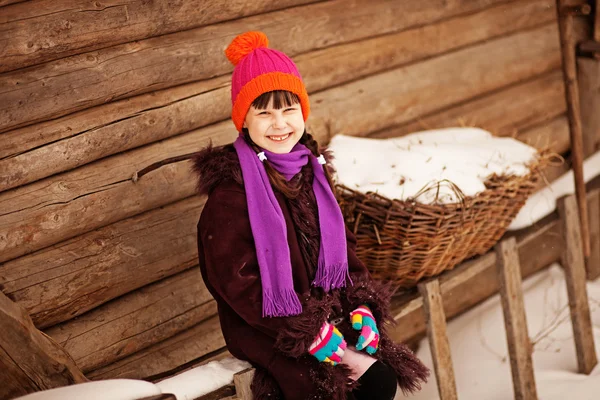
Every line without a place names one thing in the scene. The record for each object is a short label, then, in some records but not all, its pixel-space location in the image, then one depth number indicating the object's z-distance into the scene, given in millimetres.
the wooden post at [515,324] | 3508
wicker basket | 2891
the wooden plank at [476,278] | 3277
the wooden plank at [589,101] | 4641
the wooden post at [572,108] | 3725
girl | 2322
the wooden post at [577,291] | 3846
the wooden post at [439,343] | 3186
